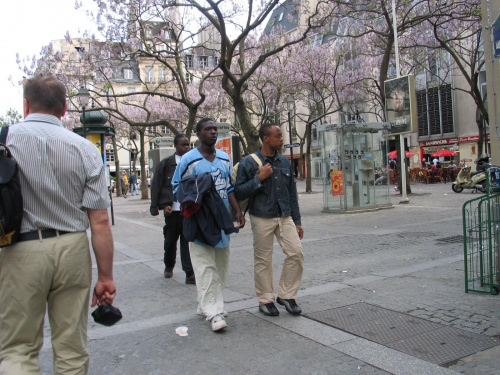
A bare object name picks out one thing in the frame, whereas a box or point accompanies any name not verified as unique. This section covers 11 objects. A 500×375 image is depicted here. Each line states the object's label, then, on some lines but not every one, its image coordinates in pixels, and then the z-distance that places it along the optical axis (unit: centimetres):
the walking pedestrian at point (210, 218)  414
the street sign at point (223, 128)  1258
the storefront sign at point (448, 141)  3626
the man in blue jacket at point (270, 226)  449
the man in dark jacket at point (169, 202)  631
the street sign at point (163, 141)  2078
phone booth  1431
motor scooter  1727
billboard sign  1546
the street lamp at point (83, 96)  1639
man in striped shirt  218
